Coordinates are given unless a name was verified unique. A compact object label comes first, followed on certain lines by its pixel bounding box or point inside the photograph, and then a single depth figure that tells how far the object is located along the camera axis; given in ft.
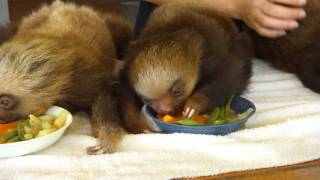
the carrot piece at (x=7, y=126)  3.57
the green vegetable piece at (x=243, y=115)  3.79
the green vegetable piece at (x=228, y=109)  3.95
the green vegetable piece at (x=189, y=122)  3.68
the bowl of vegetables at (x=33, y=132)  3.37
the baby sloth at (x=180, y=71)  3.93
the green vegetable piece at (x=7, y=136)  3.47
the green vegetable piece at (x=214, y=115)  3.91
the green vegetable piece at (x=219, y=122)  3.73
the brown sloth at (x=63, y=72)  3.60
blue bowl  3.61
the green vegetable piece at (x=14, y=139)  3.46
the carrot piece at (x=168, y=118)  3.84
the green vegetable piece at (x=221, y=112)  3.96
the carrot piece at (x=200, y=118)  3.84
